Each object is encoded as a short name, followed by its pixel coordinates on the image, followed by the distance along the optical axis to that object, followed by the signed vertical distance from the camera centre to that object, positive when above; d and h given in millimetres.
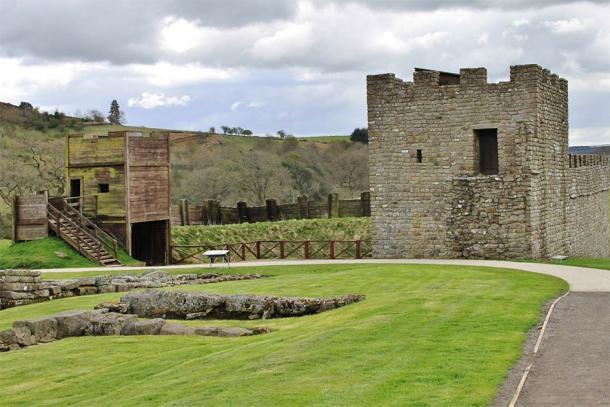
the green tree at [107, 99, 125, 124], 133250 +15261
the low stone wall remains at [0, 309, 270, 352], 21484 -2456
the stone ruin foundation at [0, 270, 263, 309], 30731 -2040
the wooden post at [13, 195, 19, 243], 43156 +423
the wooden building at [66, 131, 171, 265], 44125 +1815
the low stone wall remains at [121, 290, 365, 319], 23578 -2165
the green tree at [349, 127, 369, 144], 127188 +11061
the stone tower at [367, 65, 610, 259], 35594 +1991
